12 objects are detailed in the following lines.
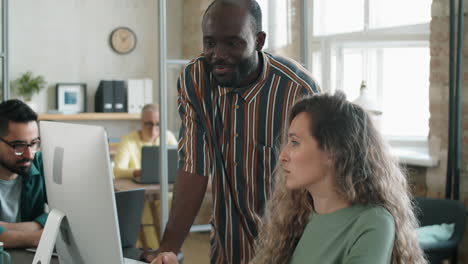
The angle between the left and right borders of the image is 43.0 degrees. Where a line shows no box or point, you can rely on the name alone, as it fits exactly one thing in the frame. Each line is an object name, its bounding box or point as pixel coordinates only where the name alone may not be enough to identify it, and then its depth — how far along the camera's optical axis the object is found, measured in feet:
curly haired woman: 4.01
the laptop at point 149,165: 12.13
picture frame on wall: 21.21
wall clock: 22.22
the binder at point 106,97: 21.05
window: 13.09
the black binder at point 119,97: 21.24
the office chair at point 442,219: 9.50
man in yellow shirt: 14.61
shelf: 20.40
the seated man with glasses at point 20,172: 6.81
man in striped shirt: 5.24
